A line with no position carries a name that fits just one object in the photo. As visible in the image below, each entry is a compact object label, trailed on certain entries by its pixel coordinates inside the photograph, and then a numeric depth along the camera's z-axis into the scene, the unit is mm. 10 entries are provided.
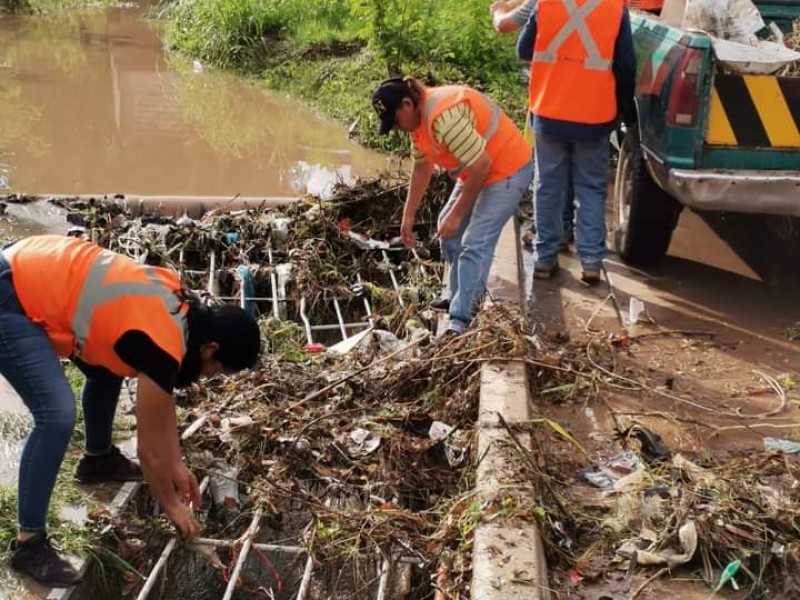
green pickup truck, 4641
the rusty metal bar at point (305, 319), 5160
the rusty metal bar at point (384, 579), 3117
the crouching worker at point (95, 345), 2848
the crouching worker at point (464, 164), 4250
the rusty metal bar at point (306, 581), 3119
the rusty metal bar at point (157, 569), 3115
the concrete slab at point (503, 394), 3715
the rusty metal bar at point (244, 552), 3105
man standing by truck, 4910
